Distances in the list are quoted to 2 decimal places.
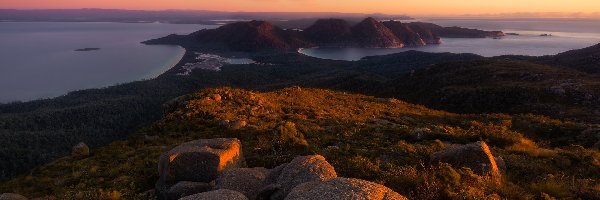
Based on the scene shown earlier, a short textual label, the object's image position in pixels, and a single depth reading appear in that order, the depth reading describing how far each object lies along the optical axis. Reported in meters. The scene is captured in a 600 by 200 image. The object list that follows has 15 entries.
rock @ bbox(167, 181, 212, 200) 12.61
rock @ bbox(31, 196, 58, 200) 15.16
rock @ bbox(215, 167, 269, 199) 12.15
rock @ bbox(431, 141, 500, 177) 14.73
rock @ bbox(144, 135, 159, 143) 26.93
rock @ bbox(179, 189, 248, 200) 10.02
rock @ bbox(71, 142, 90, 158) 25.62
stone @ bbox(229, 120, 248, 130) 26.88
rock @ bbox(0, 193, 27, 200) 13.65
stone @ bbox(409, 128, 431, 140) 24.73
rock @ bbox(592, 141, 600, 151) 24.90
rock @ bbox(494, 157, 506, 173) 16.47
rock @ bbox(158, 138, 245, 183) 13.94
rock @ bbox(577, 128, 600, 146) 27.06
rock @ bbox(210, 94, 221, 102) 36.62
